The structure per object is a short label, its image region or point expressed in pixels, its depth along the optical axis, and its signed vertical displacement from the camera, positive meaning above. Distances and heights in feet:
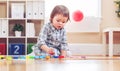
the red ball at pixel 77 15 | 13.34 +1.02
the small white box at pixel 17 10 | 12.15 +1.16
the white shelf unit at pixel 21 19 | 12.06 +0.77
